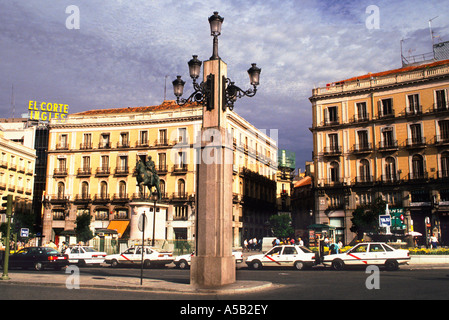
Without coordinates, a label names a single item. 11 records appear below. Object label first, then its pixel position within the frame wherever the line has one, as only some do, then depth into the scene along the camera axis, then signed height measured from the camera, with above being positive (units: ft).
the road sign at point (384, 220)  92.75 +1.29
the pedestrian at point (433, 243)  112.47 -4.01
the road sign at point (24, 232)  126.22 -0.74
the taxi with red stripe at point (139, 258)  92.32 -5.90
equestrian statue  116.26 +13.53
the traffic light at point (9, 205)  59.21 +3.15
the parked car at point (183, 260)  91.91 -6.37
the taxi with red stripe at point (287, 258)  81.00 -5.37
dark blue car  86.22 -5.75
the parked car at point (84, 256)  96.78 -5.68
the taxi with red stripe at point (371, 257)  74.54 -4.89
